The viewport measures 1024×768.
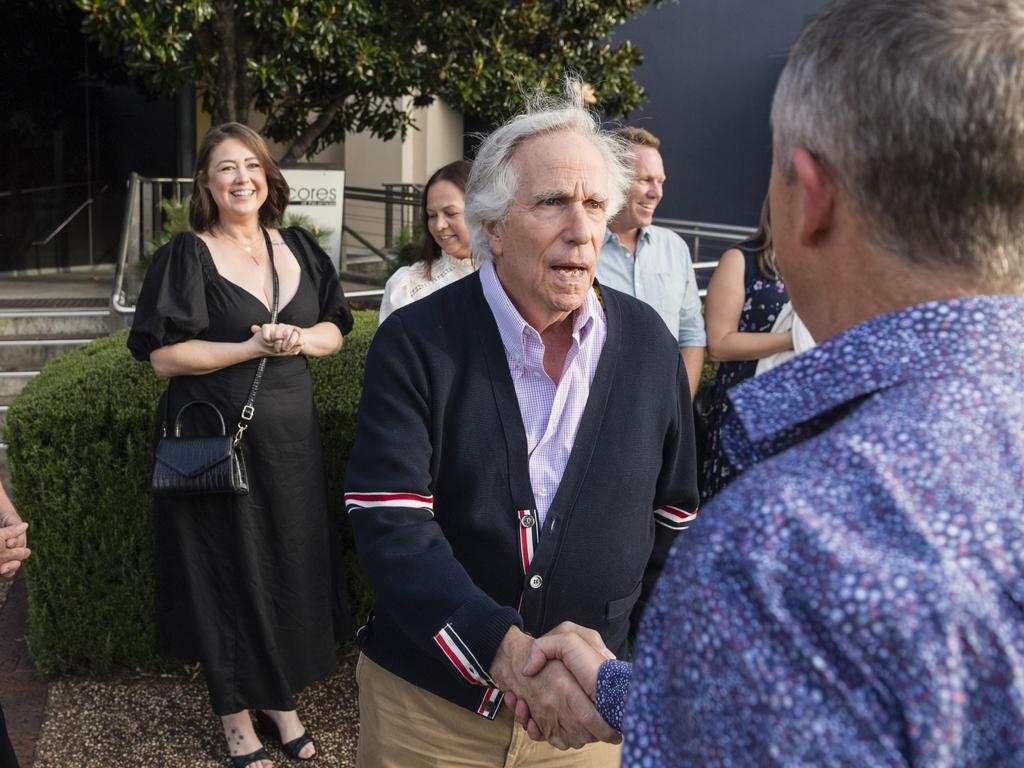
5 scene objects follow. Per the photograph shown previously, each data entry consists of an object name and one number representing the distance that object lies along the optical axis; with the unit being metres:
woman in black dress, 3.83
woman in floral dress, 4.04
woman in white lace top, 4.43
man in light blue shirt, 4.54
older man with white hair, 2.12
